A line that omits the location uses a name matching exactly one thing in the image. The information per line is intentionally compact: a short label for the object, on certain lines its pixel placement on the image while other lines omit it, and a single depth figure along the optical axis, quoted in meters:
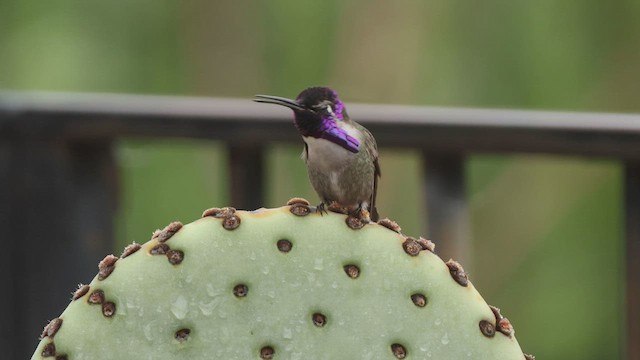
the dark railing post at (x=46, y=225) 5.98
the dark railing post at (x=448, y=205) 4.81
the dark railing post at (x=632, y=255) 4.12
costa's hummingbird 2.20
